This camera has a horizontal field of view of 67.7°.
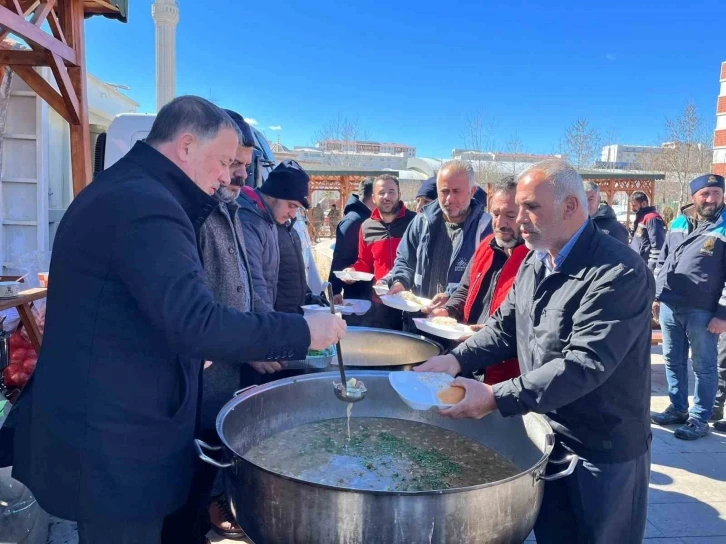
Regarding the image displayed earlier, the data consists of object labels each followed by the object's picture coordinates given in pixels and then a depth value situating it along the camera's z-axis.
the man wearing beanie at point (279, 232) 2.71
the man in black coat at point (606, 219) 4.29
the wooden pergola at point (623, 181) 20.53
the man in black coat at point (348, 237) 5.24
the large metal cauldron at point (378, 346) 2.78
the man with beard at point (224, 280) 2.08
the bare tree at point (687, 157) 20.52
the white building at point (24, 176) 6.82
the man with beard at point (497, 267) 2.71
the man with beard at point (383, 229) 4.98
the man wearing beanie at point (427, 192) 5.77
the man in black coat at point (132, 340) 1.29
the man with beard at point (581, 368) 1.65
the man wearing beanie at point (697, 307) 4.30
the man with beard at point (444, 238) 3.73
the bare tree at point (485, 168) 25.80
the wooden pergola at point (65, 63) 5.05
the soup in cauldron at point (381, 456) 1.66
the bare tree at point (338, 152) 29.99
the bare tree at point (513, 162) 24.34
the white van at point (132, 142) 5.62
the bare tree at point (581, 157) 22.56
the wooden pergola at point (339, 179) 19.28
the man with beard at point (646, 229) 8.08
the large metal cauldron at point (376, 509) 1.21
